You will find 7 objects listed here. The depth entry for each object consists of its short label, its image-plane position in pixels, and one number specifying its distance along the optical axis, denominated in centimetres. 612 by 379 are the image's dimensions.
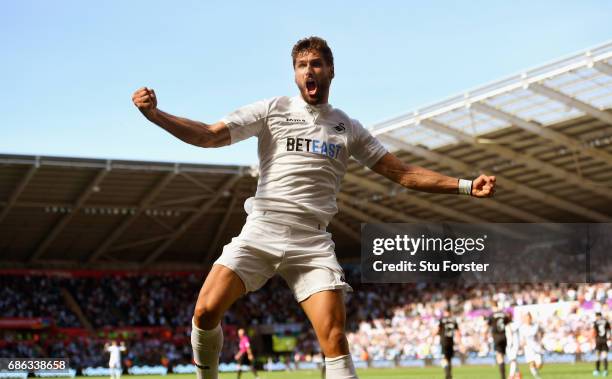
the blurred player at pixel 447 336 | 2306
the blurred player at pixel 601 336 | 2627
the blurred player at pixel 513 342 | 2127
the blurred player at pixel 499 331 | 2153
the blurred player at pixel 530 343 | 2248
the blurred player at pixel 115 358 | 3381
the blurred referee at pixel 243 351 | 2825
